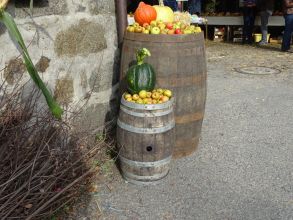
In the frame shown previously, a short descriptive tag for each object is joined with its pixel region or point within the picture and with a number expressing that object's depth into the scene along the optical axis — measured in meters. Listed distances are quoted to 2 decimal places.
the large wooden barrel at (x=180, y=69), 3.42
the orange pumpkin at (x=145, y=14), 3.76
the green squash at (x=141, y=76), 3.26
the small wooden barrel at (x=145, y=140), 3.15
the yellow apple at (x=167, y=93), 3.30
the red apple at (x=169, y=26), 3.54
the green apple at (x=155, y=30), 3.45
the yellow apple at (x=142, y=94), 3.22
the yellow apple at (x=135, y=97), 3.22
